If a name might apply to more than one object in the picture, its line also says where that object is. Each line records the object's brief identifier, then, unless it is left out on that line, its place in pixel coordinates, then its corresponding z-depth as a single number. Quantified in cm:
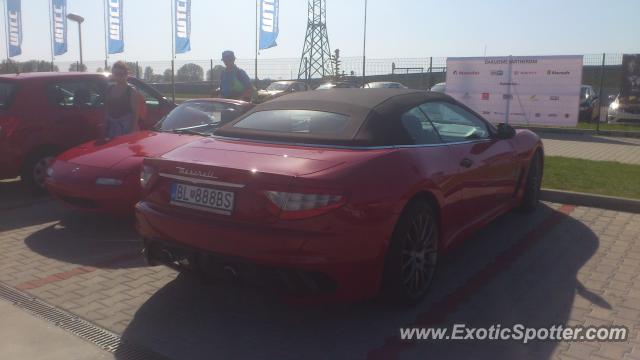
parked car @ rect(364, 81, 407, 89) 2216
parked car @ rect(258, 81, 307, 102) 2605
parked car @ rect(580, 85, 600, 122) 1900
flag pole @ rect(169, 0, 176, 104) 2311
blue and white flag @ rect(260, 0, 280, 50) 2542
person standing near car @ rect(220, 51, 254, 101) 889
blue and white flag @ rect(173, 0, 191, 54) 2680
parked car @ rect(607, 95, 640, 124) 1759
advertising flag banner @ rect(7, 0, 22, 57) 3045
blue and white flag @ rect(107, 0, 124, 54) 2758
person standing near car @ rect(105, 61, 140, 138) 771
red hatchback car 716
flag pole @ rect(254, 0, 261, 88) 2194
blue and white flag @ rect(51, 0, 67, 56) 2908
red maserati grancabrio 329
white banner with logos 1515
